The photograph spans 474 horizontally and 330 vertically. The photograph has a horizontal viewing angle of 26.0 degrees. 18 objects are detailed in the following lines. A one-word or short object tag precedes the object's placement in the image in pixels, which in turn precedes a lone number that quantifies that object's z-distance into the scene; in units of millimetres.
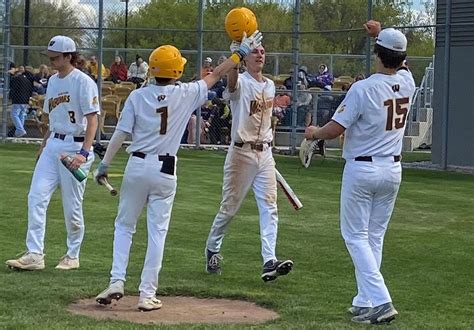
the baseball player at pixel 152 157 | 7891
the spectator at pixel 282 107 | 24006
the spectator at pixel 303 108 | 25453
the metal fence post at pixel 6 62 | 24641
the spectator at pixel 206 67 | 24906
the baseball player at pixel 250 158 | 9375
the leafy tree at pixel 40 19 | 29234
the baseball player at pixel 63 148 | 9430
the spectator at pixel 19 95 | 25734
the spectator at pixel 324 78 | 27203
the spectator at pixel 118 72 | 28156
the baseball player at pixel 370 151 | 7629
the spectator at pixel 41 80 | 26922
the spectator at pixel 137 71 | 27577
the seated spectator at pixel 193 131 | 25359
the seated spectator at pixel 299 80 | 25850
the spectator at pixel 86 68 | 24759
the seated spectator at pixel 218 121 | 25391
